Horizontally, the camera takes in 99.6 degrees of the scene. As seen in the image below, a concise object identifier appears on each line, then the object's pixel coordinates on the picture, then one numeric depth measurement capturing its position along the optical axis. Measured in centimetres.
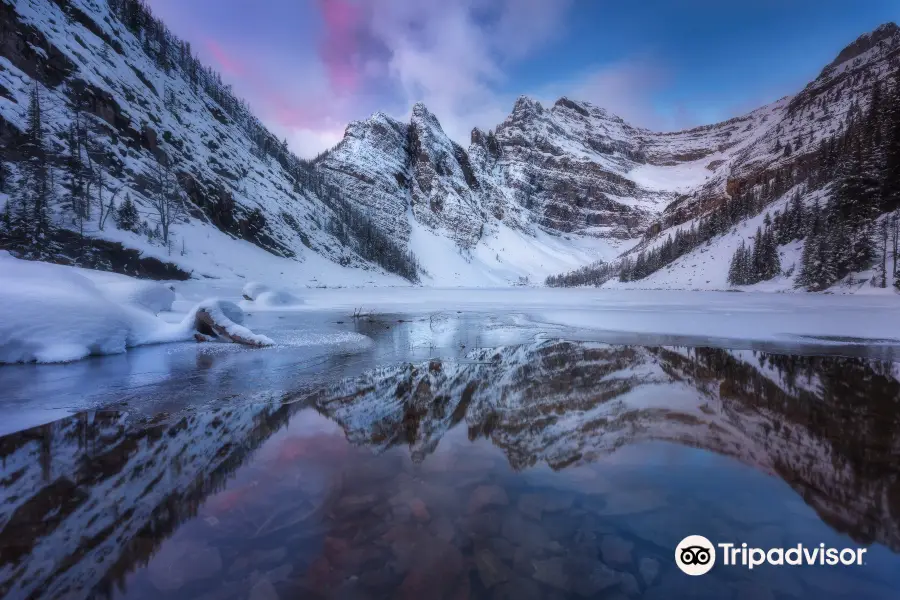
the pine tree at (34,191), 3411
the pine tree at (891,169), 5588
